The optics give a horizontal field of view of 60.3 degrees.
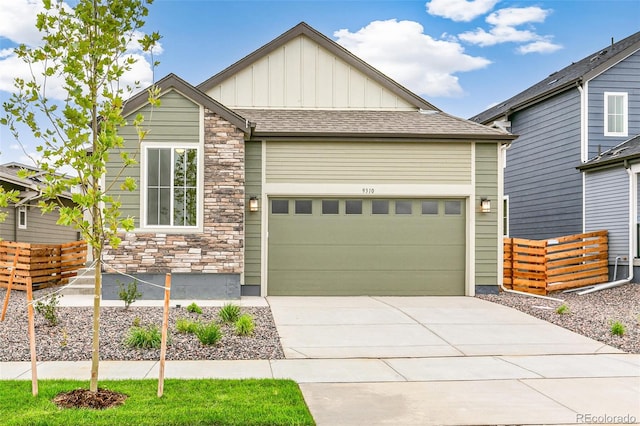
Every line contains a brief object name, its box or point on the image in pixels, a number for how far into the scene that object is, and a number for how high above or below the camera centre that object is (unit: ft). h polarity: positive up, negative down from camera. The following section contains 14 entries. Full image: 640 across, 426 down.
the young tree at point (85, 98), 15.67 +3.41
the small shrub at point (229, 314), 28.48 -5.19
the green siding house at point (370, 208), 40.65 +0.53
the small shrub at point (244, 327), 25.93 -5.32
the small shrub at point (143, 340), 23.66 -5.45
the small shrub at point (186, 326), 25.58 -5.27
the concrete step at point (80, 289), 40.22 -5.57
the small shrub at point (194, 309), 30.99 -5.41
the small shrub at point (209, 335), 23.86 -5.29
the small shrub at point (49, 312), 27.45 -5.02
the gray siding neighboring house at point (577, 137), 51.57 +7.90
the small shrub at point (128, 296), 31.78 -4.83
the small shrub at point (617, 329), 27.37 -5.63
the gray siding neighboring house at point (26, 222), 53.36 -1.02
